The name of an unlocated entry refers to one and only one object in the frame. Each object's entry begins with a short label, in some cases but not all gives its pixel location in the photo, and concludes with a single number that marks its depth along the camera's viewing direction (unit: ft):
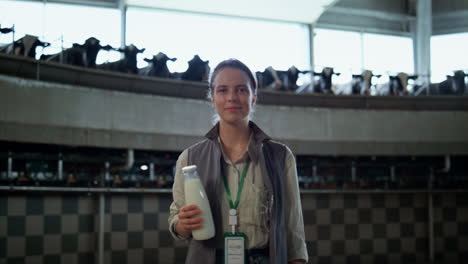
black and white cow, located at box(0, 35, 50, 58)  18.52
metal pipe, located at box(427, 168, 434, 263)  25.13
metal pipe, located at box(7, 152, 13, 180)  17.59
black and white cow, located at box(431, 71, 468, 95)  28.02
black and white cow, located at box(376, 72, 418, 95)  28.47
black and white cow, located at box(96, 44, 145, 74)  20.79
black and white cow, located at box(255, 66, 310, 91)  25.21
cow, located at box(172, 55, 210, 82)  22.75
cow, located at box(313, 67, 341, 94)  26.76
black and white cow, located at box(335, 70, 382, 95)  27.84
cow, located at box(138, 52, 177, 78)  21.91
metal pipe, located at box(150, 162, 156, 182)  20.97
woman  5.75
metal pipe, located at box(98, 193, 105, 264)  18.92
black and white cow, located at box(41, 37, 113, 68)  19.69
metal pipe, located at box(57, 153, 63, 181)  18.80
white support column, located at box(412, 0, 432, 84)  38.70
